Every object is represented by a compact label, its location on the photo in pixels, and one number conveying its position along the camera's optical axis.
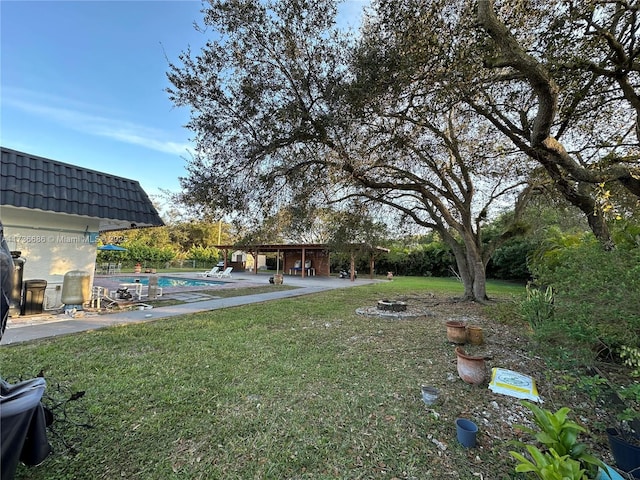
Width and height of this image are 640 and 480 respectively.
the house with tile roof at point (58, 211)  6.07
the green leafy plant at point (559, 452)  1.57
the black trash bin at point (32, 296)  6.59
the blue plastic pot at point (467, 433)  2.44
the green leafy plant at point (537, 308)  4.29
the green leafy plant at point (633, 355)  2.13
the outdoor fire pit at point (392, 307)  8.30
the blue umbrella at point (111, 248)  18.43
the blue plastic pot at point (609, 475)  1.76
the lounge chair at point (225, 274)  20.86
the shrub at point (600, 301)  2.66
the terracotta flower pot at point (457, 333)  5.17
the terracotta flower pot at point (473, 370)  3.57
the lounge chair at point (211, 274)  21.11
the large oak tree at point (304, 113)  5.21
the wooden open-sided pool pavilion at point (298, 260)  25.46
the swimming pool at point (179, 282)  15.89
